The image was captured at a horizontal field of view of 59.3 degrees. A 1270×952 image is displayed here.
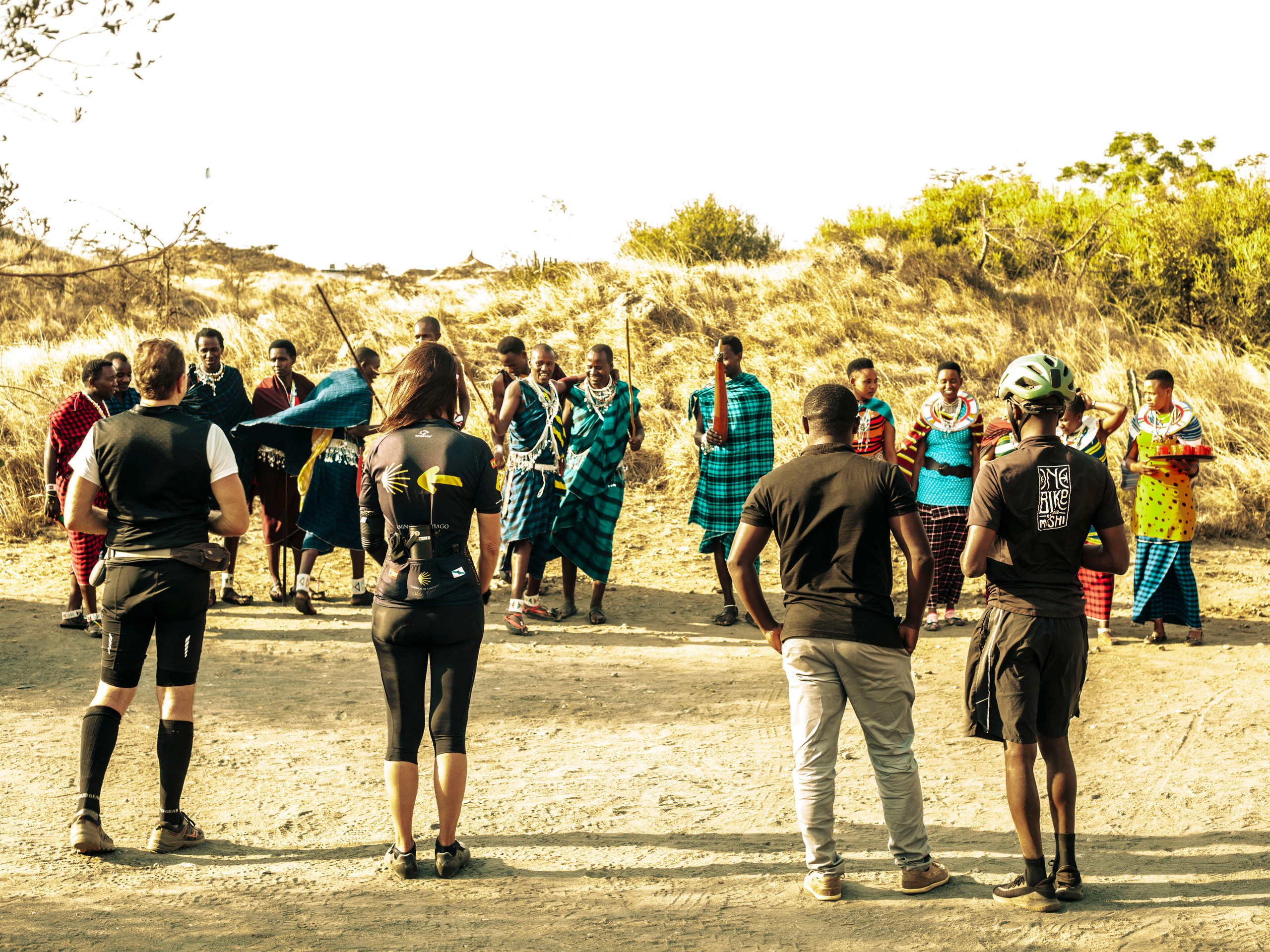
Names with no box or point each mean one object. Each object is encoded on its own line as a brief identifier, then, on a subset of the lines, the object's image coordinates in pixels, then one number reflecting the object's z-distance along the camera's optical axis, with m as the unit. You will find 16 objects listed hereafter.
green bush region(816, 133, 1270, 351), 17.56
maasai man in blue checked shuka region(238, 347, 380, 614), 7.82
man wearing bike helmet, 3.58
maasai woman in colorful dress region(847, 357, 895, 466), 7.57
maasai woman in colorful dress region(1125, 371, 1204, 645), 7.26
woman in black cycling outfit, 3.76
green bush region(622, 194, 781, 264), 23.05
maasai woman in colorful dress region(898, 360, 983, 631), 7.73
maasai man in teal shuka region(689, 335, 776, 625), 8.05
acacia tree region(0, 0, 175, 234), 6.16
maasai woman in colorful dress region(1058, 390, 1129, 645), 7.22
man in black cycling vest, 3.97
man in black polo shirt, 3.59
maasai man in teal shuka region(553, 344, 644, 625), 8.09
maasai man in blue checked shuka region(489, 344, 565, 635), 7.84
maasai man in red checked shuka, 7.01
